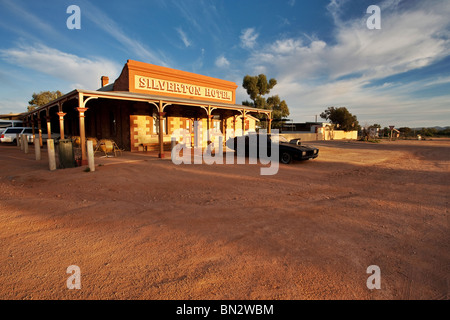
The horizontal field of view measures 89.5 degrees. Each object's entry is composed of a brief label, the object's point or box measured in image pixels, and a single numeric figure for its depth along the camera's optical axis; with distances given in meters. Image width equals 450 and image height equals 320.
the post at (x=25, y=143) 13.32
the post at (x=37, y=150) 10.56
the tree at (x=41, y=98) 42.97
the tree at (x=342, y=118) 44.44
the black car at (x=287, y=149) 10.14
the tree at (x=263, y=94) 39.41
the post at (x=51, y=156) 8.35
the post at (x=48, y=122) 14.03
